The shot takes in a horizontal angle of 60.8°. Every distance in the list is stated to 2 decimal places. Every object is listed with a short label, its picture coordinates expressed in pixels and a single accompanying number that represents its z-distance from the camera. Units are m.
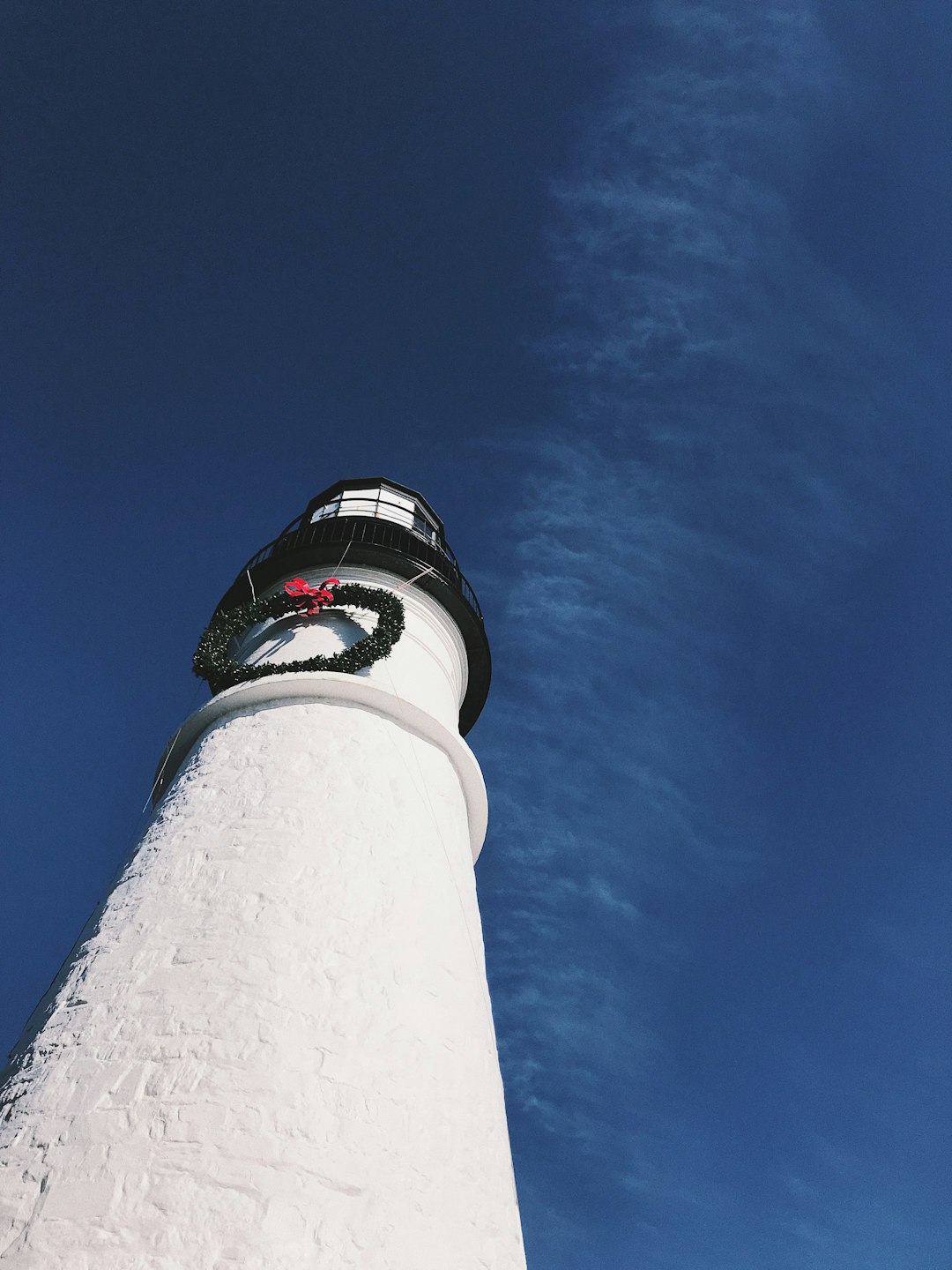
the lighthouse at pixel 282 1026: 4.86
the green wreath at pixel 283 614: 9.98
